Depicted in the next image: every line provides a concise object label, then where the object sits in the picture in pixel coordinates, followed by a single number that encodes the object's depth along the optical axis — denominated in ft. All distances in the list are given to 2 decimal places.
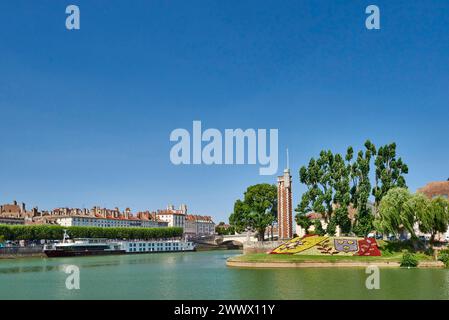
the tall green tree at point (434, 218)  183.93
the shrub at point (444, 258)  173.29
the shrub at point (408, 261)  173.61
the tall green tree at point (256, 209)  312.29
